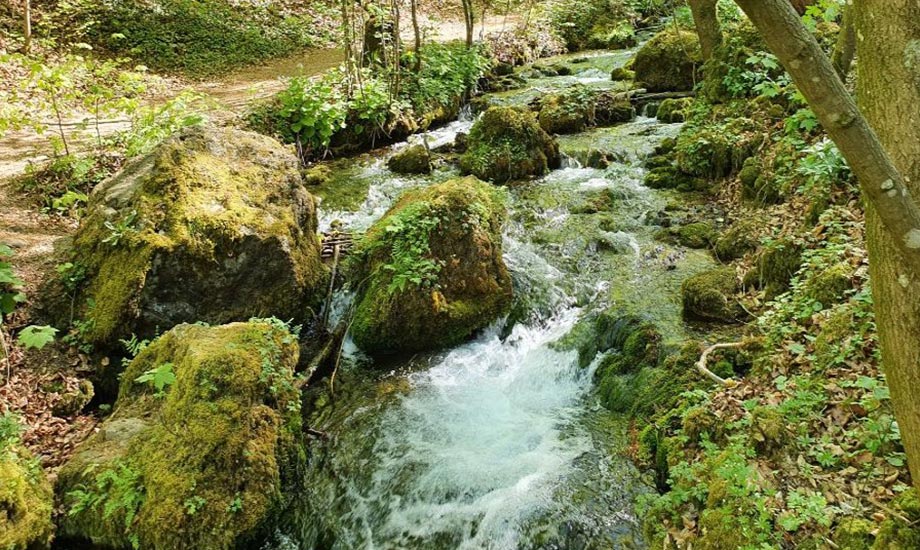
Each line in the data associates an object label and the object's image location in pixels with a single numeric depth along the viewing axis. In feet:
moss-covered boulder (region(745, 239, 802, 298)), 18.47
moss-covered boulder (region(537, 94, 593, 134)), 39.96
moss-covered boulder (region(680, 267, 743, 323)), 19.30
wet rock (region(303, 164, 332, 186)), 33.86
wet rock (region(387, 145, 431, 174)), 35.04
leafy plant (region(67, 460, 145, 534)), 13.42
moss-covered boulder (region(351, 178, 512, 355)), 21.57
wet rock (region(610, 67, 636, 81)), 48.47
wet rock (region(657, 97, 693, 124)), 38.96
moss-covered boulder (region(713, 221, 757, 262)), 22.66
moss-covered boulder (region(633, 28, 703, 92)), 42.83
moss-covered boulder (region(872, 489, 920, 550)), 8.85
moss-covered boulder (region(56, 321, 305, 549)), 13.35
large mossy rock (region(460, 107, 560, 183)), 33.99
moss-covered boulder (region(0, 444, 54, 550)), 12.80
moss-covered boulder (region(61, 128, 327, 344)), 19.48
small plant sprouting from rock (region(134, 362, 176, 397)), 15.08
